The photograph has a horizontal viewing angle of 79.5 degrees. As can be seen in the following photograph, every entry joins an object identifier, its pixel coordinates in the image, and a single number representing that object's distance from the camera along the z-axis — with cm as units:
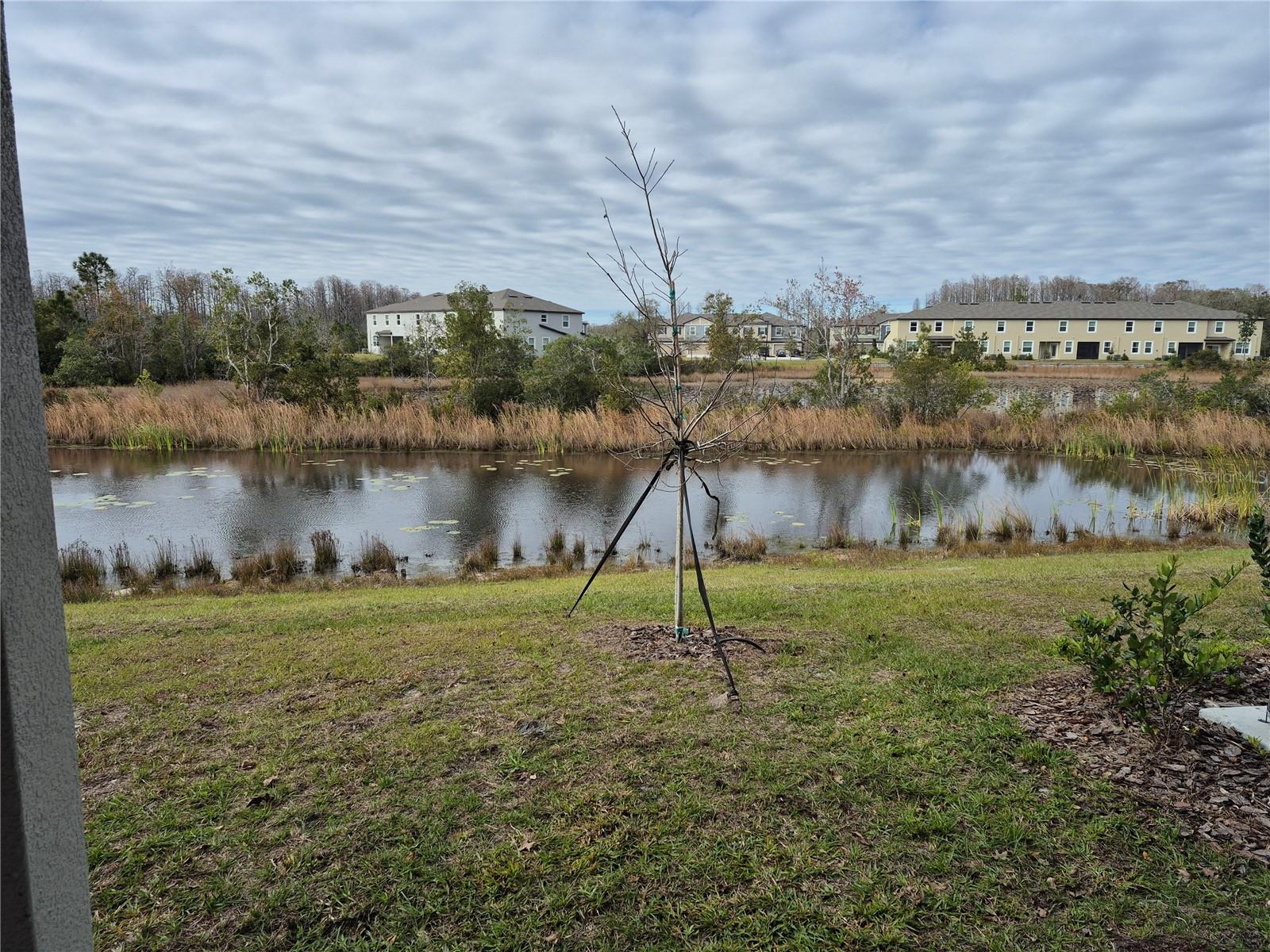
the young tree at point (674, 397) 470
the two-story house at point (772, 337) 4974
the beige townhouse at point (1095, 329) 5812
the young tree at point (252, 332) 2611
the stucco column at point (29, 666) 144
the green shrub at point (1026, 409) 2333
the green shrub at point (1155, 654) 328
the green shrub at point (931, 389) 2459
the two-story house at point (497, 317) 6612
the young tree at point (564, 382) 2477
